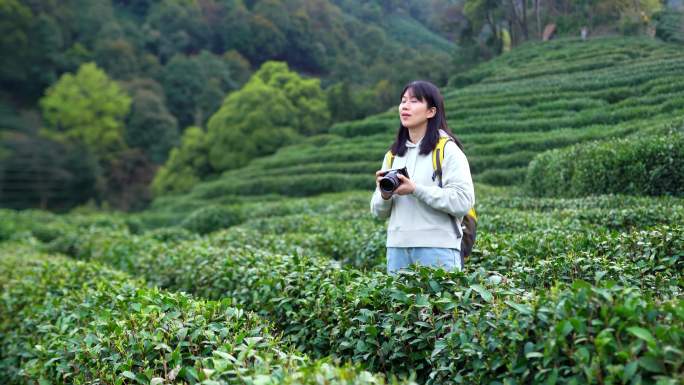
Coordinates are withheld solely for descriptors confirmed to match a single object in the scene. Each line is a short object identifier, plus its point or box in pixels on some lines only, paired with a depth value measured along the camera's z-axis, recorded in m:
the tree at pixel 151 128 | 42.53
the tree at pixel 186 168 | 33.47
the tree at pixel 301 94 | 32.69
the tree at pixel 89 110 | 39.94
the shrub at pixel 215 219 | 14.99
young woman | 3.41
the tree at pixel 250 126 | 31.80
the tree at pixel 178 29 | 52.75
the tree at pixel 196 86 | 47.72
